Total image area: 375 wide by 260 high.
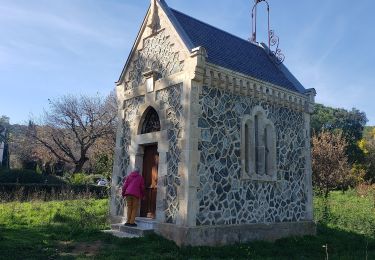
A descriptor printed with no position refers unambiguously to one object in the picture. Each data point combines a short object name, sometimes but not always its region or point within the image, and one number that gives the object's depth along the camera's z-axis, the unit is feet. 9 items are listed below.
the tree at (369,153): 123.39
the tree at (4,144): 148.21
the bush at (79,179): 83.59
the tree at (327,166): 66.57
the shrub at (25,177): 81.82
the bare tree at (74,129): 114.32
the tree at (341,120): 155.94
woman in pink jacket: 33.99
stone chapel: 31.45
